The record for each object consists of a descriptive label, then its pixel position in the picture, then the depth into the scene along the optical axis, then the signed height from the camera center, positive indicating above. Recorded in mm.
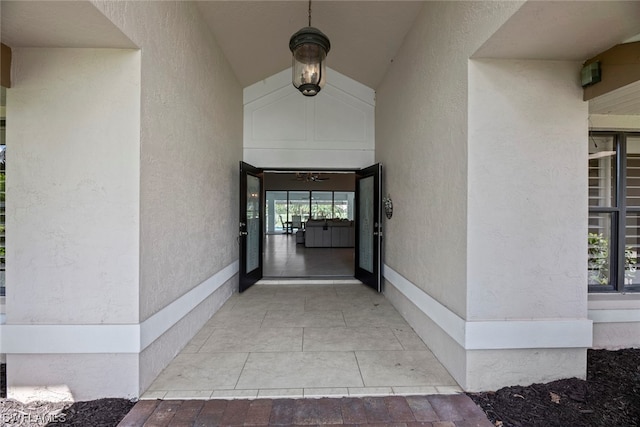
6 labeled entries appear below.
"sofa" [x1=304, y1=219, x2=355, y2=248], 9930 -712
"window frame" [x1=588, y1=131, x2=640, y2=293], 2766 -31
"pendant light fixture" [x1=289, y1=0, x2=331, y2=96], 2240 +1189
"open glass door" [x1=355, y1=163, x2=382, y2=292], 4246 -208
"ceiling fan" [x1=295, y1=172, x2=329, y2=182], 11262 +1478
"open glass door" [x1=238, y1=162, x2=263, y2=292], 4246 -183
